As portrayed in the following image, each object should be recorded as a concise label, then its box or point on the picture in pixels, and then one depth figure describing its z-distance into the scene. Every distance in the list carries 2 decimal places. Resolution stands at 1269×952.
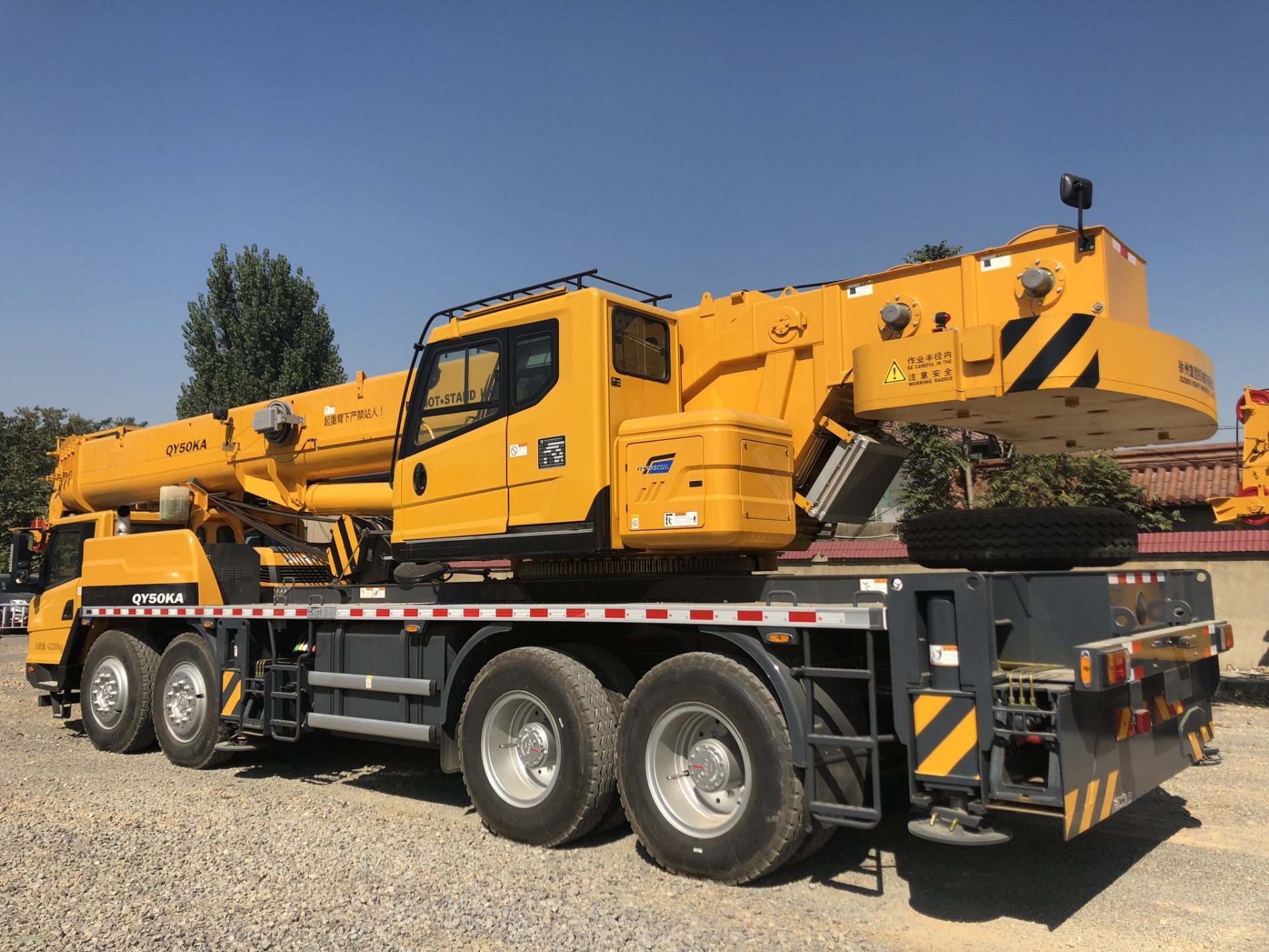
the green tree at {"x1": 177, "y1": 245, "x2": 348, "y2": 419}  39.56
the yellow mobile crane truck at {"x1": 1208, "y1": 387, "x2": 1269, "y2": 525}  12.57
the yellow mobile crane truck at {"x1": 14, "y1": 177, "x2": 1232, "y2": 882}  4.88
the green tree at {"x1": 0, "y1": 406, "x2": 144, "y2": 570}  39.88
